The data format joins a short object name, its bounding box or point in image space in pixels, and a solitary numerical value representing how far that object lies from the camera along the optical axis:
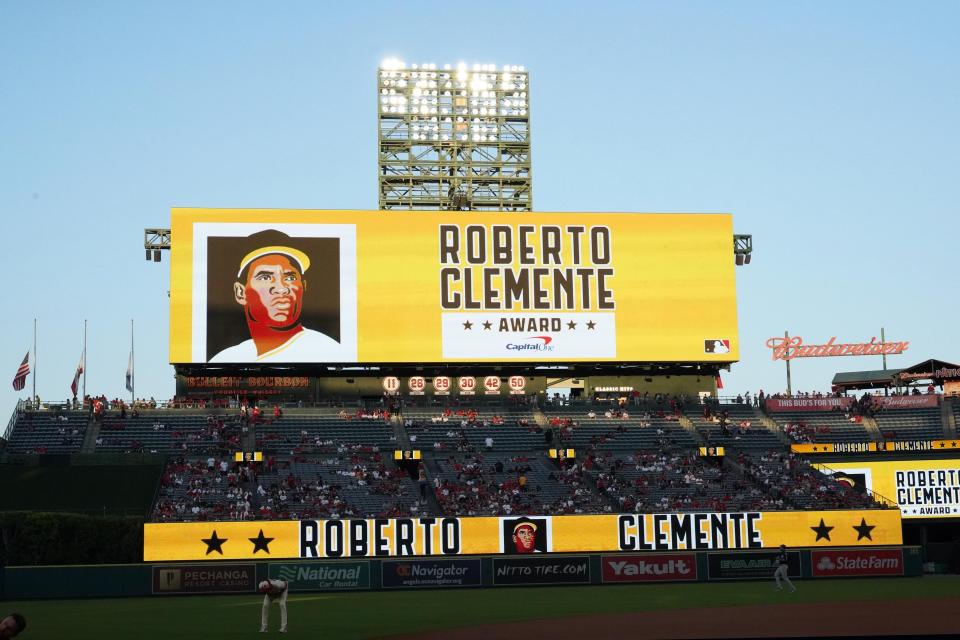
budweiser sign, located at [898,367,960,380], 68.06
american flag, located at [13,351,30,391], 59.38
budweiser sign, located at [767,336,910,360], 72.56
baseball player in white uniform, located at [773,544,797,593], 40.47
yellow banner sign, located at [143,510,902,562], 47.28
